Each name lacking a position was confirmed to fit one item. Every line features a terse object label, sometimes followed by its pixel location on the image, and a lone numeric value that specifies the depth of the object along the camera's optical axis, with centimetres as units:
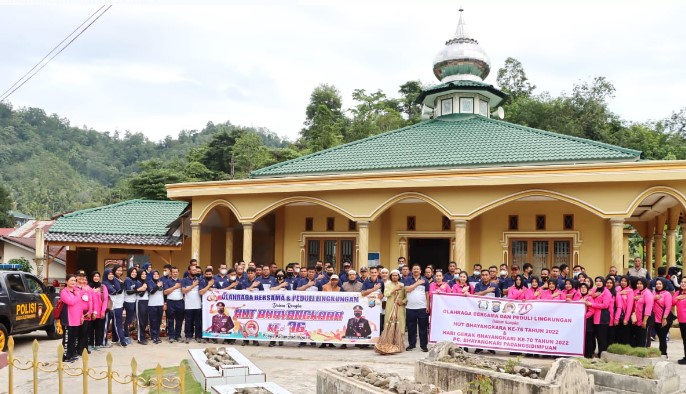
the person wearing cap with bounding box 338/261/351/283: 1272
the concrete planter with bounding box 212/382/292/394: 661
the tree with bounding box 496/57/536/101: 5499
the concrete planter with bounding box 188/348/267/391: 740
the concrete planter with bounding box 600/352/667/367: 933
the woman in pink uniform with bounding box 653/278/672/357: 1034
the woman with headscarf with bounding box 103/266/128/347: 1155
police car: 1115
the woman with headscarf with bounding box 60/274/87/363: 1018
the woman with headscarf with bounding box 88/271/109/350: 1078
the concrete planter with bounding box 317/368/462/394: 671
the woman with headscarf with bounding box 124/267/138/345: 1191
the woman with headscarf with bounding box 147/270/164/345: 1216
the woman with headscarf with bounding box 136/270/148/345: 1202
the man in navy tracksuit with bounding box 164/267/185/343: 1223
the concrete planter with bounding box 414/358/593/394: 680
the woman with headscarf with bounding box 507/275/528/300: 1088
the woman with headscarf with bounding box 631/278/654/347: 1027
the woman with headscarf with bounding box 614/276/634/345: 1034
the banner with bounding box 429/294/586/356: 1016
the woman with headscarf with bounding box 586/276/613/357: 1035
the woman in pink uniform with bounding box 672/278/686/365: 1017
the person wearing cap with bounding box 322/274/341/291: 1175
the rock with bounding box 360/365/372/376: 750
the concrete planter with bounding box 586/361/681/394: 771
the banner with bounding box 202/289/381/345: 1145
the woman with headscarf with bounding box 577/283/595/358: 1042
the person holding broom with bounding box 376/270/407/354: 1097
